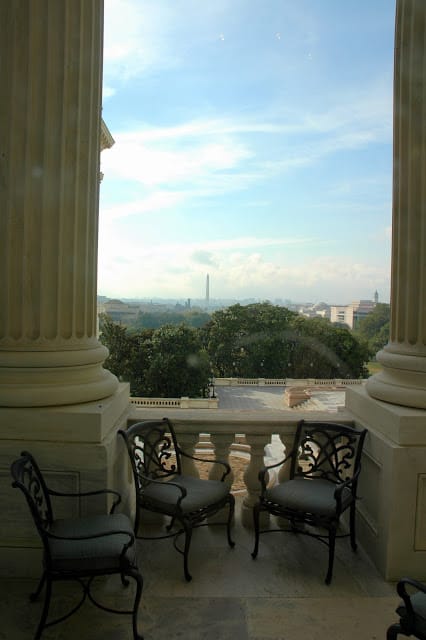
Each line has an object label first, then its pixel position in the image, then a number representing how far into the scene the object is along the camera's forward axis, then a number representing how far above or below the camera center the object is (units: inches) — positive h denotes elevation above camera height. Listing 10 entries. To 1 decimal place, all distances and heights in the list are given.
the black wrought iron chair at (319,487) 156.5 -59.5
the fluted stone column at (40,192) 156.1 +39.8
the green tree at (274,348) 2361.0 -139.8
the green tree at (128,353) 1839.3 -137.2
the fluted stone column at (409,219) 164.7 +35.1
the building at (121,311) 2326.4 +33.4
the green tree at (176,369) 1764.3 -187.1
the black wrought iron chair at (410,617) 102.6 -63.4
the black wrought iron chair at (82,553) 123.1 -60.7
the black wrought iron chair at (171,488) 158.0 -59.8
